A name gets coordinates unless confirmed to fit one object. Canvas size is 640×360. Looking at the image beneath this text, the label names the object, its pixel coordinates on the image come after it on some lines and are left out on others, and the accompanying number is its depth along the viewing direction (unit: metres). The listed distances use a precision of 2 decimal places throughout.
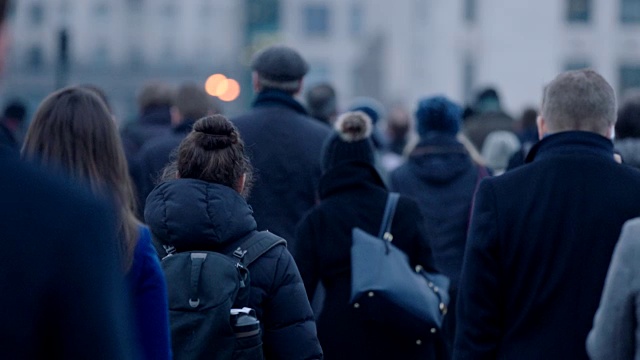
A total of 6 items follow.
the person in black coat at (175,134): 14.82
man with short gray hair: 8.35
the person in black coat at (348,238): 11.46
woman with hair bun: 8.56
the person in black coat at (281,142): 12.57
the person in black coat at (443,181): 14.40
